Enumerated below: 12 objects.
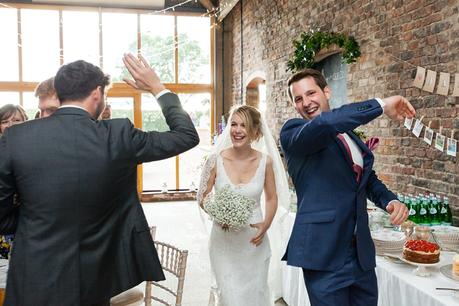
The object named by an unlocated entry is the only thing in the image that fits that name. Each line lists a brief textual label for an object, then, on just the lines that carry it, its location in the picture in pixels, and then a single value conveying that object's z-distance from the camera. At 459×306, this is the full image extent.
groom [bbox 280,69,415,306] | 1.82
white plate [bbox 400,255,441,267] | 2.11
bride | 3.06
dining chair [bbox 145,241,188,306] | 2.29
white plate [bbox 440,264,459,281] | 2.02
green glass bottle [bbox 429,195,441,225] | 3.04
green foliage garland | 4.39
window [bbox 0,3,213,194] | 9.28
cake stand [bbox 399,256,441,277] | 2.11
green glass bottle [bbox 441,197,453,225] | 3.05
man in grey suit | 1.46
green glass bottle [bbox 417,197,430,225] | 3.02
